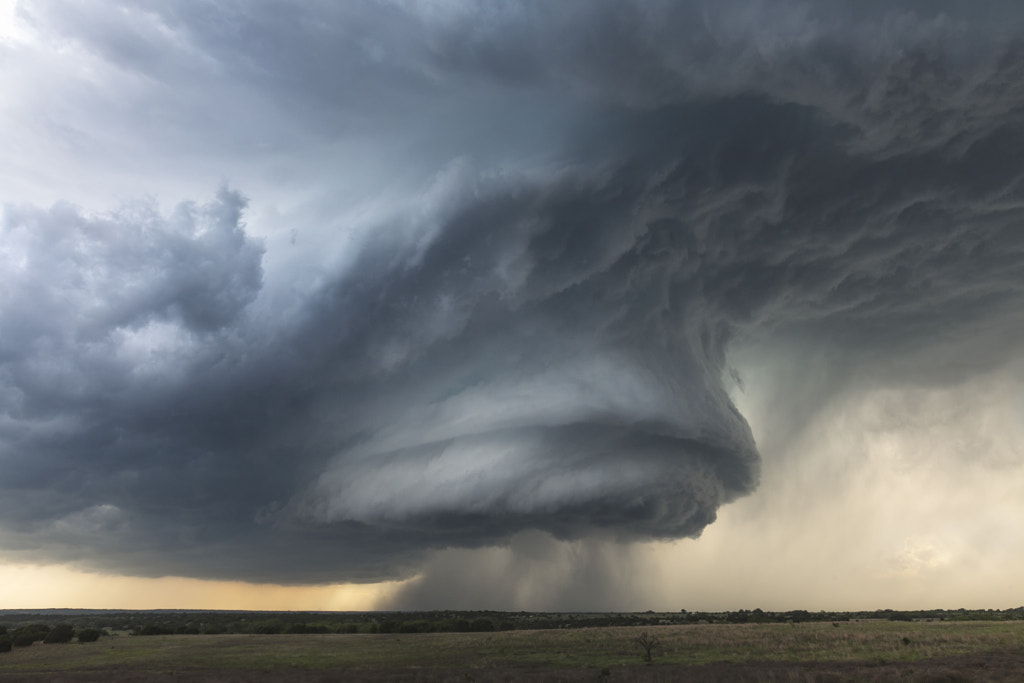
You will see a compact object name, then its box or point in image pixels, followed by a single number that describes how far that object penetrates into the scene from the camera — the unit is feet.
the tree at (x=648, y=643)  234.58
